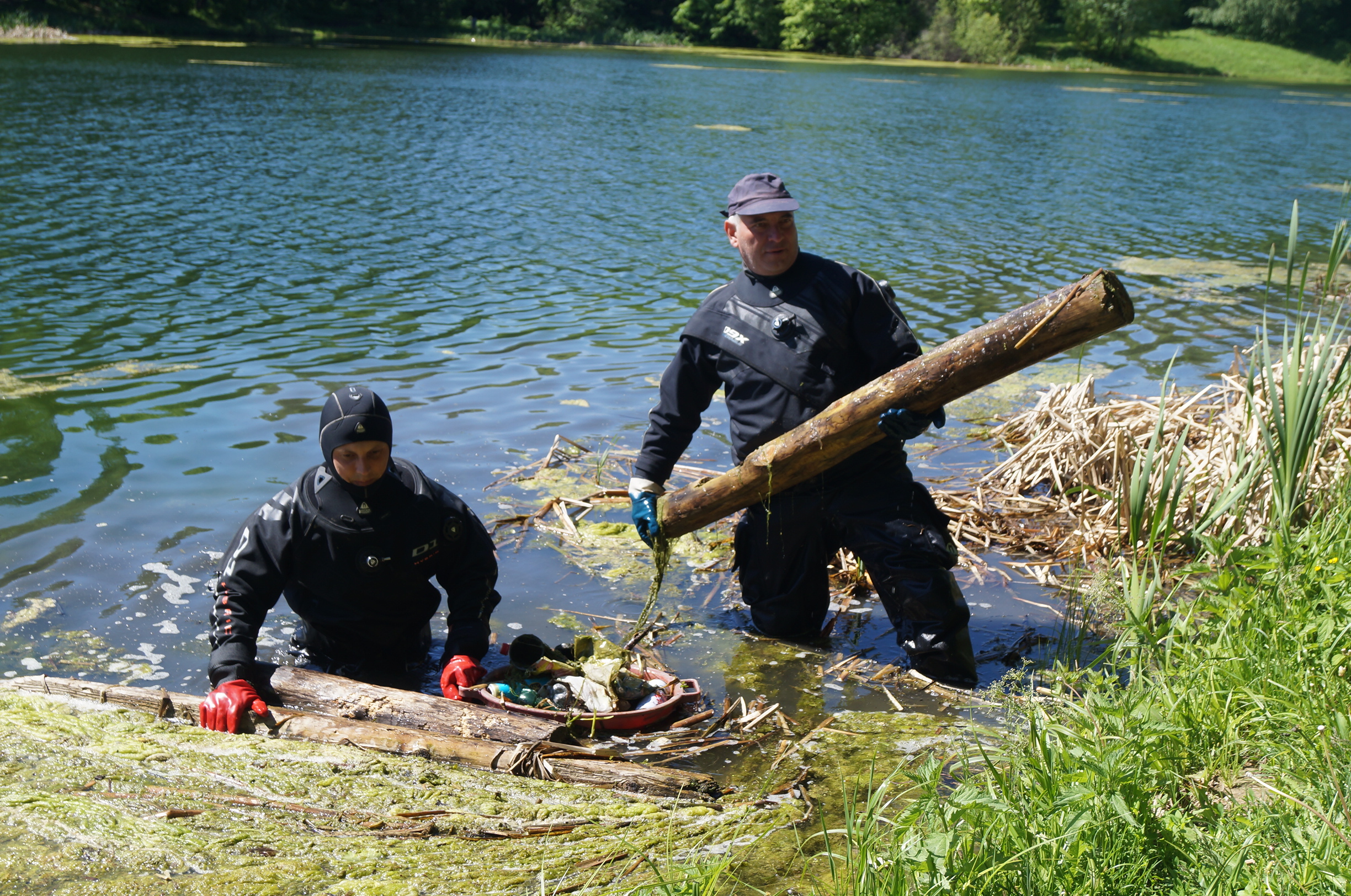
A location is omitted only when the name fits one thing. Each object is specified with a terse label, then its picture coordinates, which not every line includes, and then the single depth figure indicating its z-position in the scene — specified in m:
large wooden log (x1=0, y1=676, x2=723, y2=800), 3.49
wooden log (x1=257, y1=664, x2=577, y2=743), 3.93
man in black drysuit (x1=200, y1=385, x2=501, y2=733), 4.38
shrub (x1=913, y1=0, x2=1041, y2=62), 67.56
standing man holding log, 4.83
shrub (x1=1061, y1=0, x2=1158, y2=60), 71.62
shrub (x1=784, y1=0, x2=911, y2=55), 71.50
